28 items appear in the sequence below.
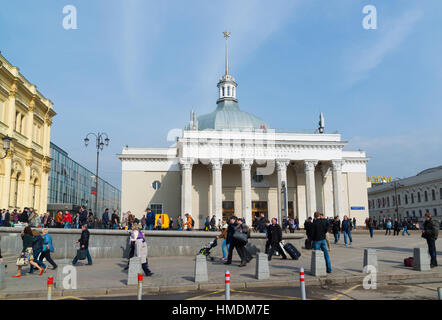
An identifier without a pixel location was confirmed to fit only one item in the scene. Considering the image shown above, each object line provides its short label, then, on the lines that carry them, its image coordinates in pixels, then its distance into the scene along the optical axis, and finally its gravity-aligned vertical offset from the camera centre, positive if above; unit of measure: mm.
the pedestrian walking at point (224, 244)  14825 -1436
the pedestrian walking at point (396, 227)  32369 -1576
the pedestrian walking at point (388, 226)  32625 -1481
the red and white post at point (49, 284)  7023 -1423
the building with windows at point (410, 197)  65431 +2560
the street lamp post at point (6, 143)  19277 +3788
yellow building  29781 +7007
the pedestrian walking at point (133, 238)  12397 -899
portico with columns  38469 +4693
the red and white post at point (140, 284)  7259 -1478
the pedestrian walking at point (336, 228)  22470 -1118
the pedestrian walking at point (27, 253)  12339 -1435
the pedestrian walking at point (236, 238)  13539 -1026
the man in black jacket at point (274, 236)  14789 -1041
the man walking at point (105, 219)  23016 -440
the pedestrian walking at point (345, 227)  21391 -1004
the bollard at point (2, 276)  9617 -1718
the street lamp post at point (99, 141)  28203 +5703
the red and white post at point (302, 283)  7087 -1462
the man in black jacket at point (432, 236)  12719 -947
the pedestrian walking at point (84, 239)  14672 -1088
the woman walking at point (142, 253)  11719 -1353
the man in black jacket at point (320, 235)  11547 -797
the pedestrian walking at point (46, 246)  13273 -1241
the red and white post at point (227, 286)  7103 -1509
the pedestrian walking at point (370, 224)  27831 -1146
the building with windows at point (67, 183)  63312 +6268
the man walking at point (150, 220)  23797 -536
